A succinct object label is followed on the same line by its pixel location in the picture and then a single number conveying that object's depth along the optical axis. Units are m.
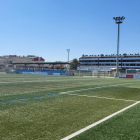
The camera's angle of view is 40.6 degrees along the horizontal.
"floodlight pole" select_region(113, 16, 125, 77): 48.33
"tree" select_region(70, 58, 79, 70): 141.88
